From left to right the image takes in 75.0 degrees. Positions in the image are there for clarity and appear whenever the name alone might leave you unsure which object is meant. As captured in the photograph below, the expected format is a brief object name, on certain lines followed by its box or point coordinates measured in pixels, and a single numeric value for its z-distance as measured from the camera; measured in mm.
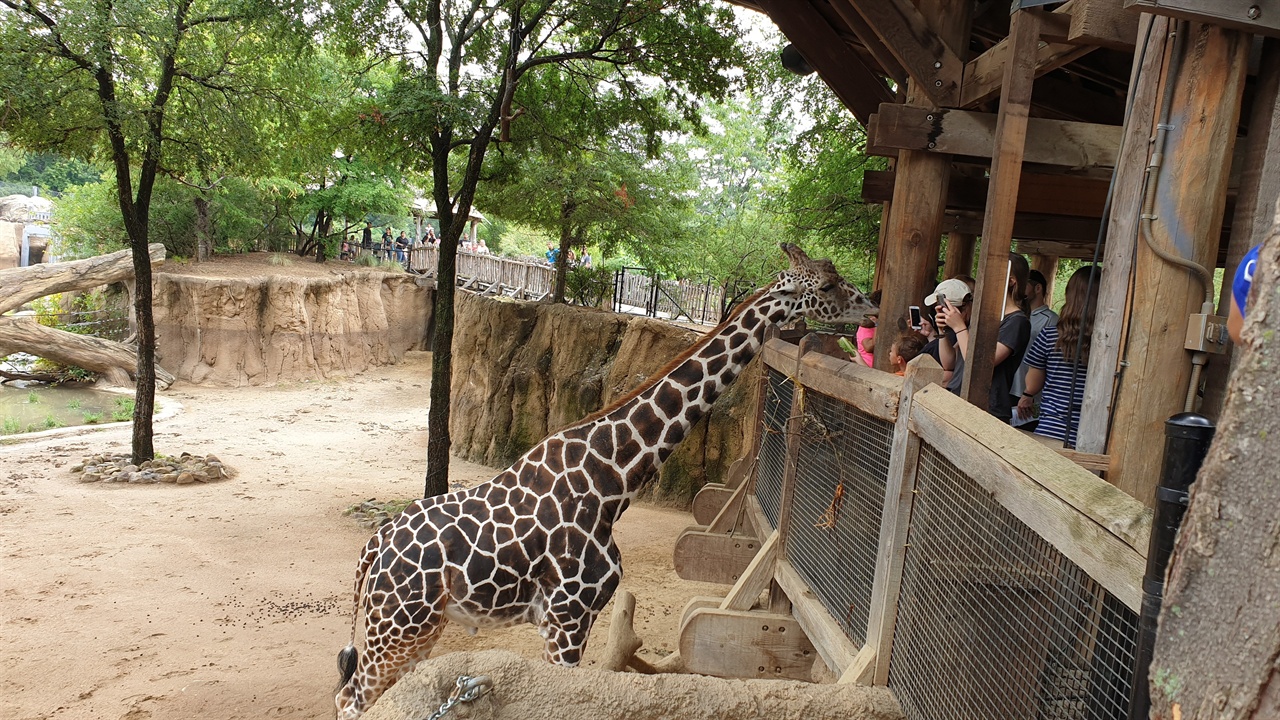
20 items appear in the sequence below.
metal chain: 2094
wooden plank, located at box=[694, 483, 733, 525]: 6285
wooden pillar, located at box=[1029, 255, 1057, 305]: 11391
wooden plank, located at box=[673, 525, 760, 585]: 5188
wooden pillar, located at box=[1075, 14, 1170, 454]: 2639
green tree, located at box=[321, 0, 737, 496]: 8758
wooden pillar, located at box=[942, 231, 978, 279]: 8078
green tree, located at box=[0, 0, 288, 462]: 8961
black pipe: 1222
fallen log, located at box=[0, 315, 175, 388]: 16047
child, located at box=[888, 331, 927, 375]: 4266
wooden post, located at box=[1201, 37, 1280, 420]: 2418
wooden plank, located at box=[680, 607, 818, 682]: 3895
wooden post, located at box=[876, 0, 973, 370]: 4266
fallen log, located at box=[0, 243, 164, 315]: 15516
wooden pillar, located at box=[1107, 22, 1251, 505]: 2459
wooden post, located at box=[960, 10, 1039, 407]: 3340
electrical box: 2412
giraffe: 4219
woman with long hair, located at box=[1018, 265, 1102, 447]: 3549
